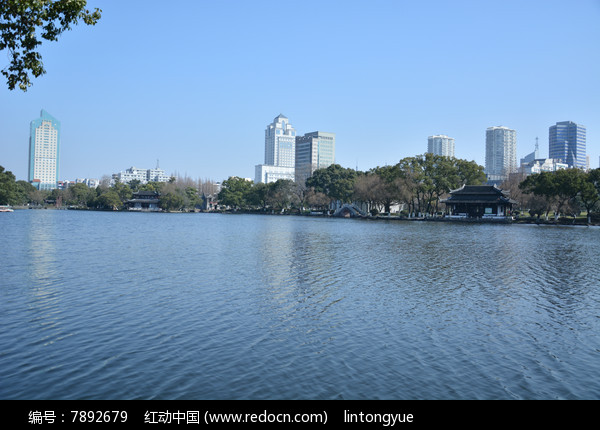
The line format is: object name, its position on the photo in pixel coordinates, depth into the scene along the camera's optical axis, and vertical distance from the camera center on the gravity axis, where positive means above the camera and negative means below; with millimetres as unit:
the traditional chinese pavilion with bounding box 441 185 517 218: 74812 +3657
